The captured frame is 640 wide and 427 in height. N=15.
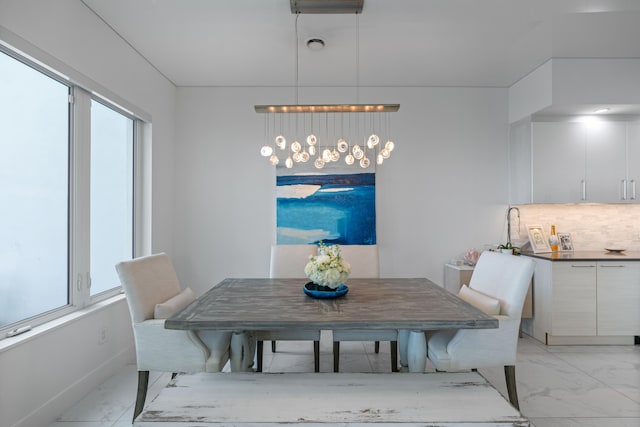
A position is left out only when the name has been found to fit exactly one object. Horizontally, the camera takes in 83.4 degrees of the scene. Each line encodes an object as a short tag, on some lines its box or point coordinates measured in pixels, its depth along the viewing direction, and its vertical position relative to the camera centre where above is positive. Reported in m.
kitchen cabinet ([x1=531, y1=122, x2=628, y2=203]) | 3.66 +0.54
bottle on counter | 3.84 -0.26
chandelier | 4.07 +0.99
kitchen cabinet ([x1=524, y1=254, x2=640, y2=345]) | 3.37 -0.78
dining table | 1.75 -0.52
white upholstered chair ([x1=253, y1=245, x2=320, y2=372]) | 3.20 -0.40
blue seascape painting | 4.04 +0.05
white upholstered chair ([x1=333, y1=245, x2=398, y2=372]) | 3.23 -0.40
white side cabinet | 3.70 -0.64
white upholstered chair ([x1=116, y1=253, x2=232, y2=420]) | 2.00 -0.72
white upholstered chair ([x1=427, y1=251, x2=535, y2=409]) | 2.05 -0.72
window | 2.02 +0.13
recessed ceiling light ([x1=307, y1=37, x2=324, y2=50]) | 3.01 +1.47
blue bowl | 2.22 -0.48
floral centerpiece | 2.21 -0.34
